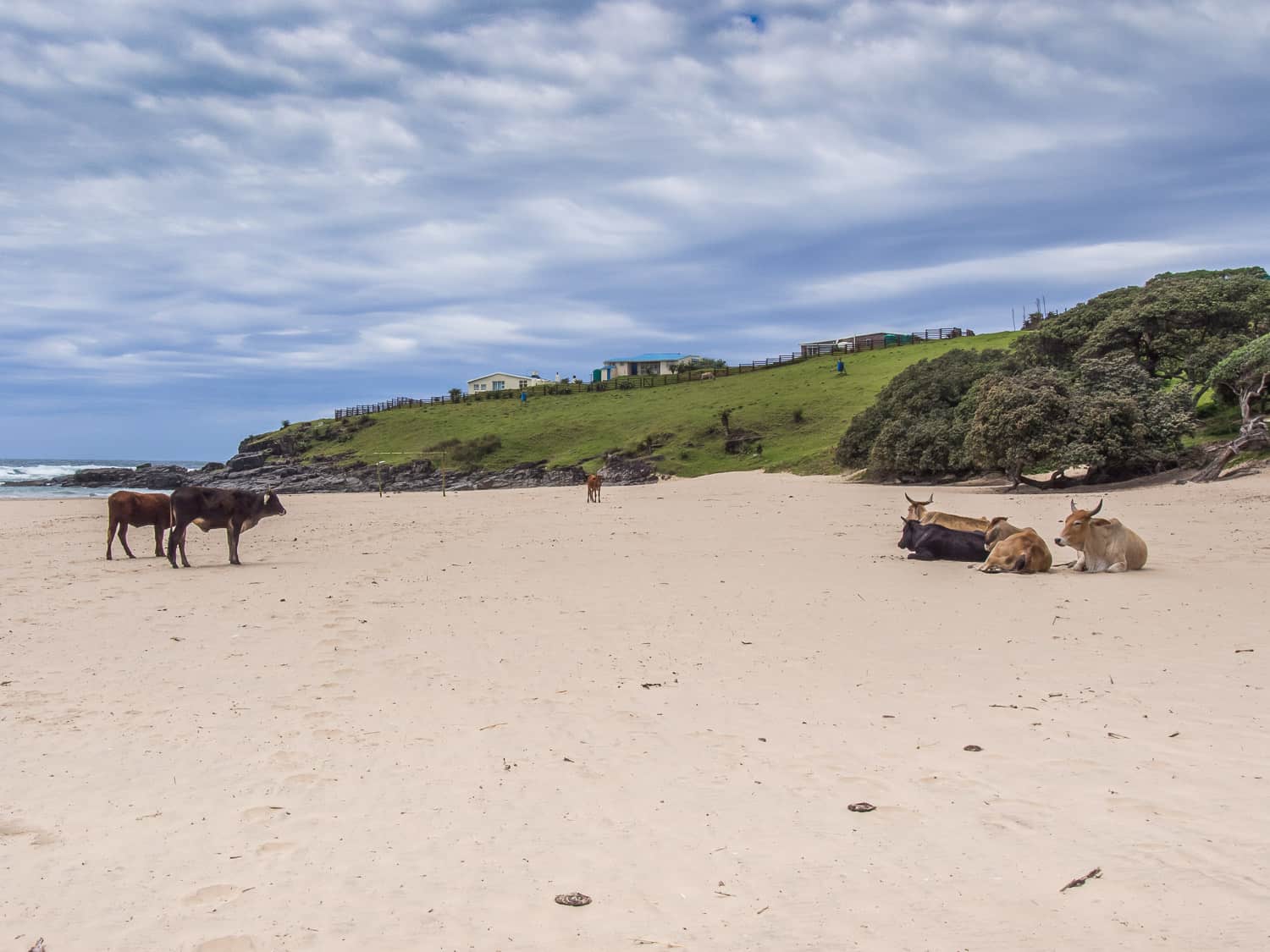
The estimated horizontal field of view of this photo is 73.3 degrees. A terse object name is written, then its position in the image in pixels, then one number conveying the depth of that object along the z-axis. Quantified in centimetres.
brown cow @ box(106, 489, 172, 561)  1638
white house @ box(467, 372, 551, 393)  11769
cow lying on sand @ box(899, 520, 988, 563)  1406
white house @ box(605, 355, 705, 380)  11325
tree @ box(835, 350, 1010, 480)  3541
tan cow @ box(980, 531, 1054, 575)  1256
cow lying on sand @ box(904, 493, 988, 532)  1450
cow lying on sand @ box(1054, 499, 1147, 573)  1220
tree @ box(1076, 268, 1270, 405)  3148
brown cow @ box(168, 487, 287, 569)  1541
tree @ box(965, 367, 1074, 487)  2788
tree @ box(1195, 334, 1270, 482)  2428
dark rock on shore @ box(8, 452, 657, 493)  6088
